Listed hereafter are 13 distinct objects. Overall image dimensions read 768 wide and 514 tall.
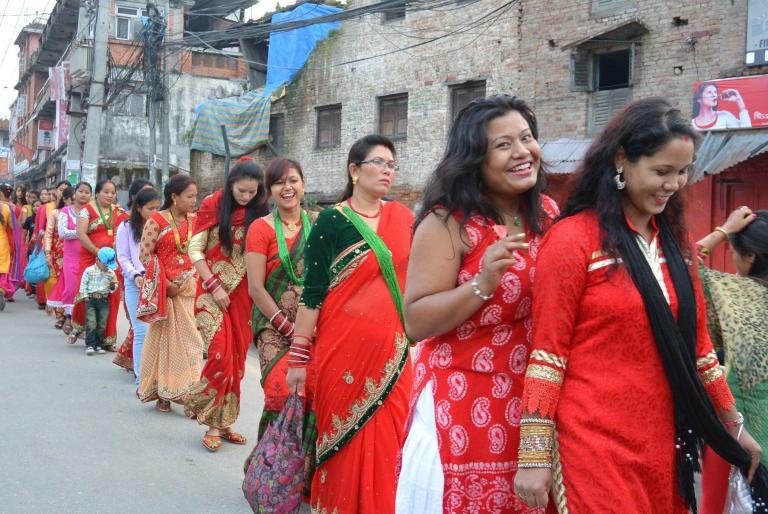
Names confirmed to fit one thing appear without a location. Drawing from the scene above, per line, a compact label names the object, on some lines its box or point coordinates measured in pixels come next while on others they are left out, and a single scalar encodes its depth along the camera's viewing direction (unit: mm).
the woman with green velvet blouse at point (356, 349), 3730
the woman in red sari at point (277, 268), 4688
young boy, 9648
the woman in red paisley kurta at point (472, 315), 2436
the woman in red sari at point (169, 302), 6938
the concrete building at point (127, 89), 30453
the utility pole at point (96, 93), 17578
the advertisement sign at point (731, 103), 11711
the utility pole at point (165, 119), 19797
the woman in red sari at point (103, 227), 9805
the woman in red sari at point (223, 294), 5691
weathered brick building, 13406
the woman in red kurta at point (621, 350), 2209
